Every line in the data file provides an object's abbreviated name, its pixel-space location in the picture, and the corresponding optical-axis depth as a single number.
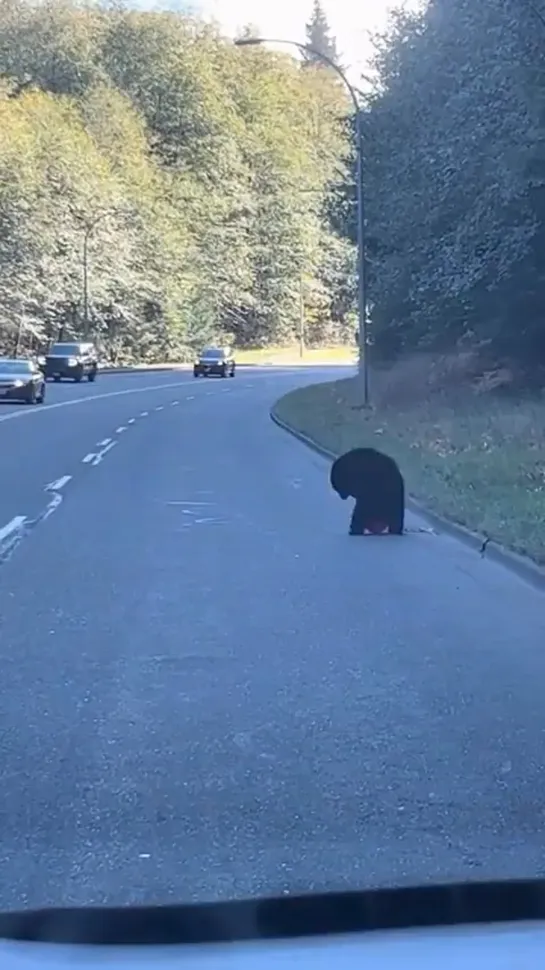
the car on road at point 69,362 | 66.25
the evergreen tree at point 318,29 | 174.75
